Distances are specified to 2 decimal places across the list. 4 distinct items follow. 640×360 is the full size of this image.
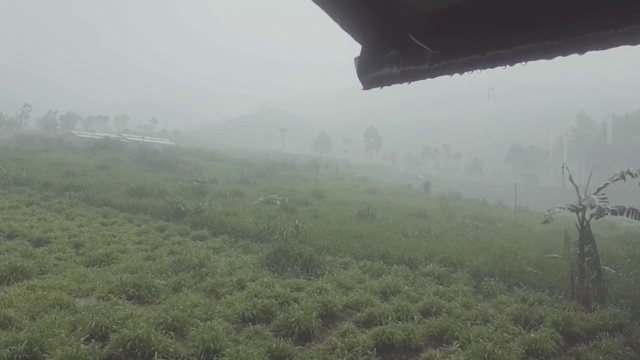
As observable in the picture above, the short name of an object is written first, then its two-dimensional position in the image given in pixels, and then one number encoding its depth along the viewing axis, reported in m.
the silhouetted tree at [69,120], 49.49
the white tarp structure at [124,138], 35.79
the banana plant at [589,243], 7.29
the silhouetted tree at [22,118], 47.81
